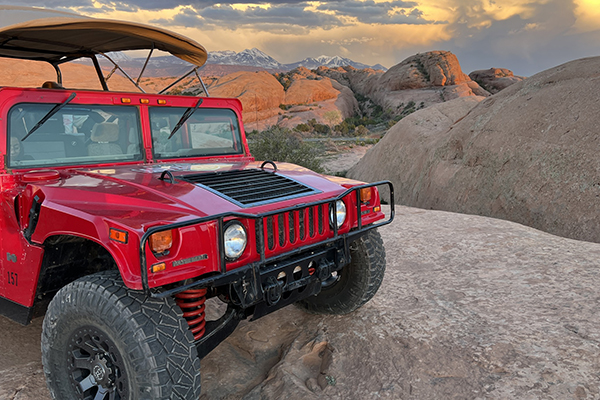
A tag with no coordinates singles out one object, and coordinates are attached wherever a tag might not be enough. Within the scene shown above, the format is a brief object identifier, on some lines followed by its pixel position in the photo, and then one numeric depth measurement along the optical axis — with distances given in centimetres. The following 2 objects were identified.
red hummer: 232
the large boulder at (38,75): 3094
